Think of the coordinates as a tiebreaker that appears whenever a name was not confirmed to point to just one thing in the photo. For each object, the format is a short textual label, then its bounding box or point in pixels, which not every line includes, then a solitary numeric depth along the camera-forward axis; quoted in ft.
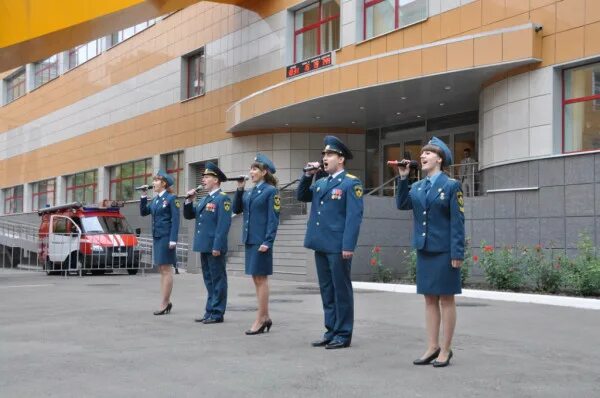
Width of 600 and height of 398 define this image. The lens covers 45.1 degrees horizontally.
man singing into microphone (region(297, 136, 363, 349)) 24.59
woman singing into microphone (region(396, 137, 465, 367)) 21.21
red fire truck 72.08
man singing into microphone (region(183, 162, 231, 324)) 31.14
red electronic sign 75.66
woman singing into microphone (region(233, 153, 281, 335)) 28.12
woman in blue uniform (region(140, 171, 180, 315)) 34.40
